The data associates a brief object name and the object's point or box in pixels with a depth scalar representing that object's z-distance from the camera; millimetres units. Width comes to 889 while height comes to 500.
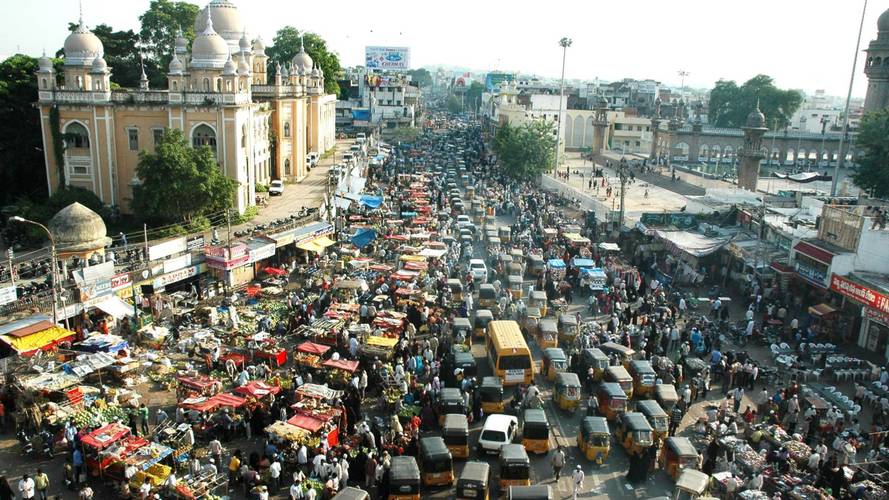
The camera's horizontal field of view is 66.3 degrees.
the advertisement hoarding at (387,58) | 114500
